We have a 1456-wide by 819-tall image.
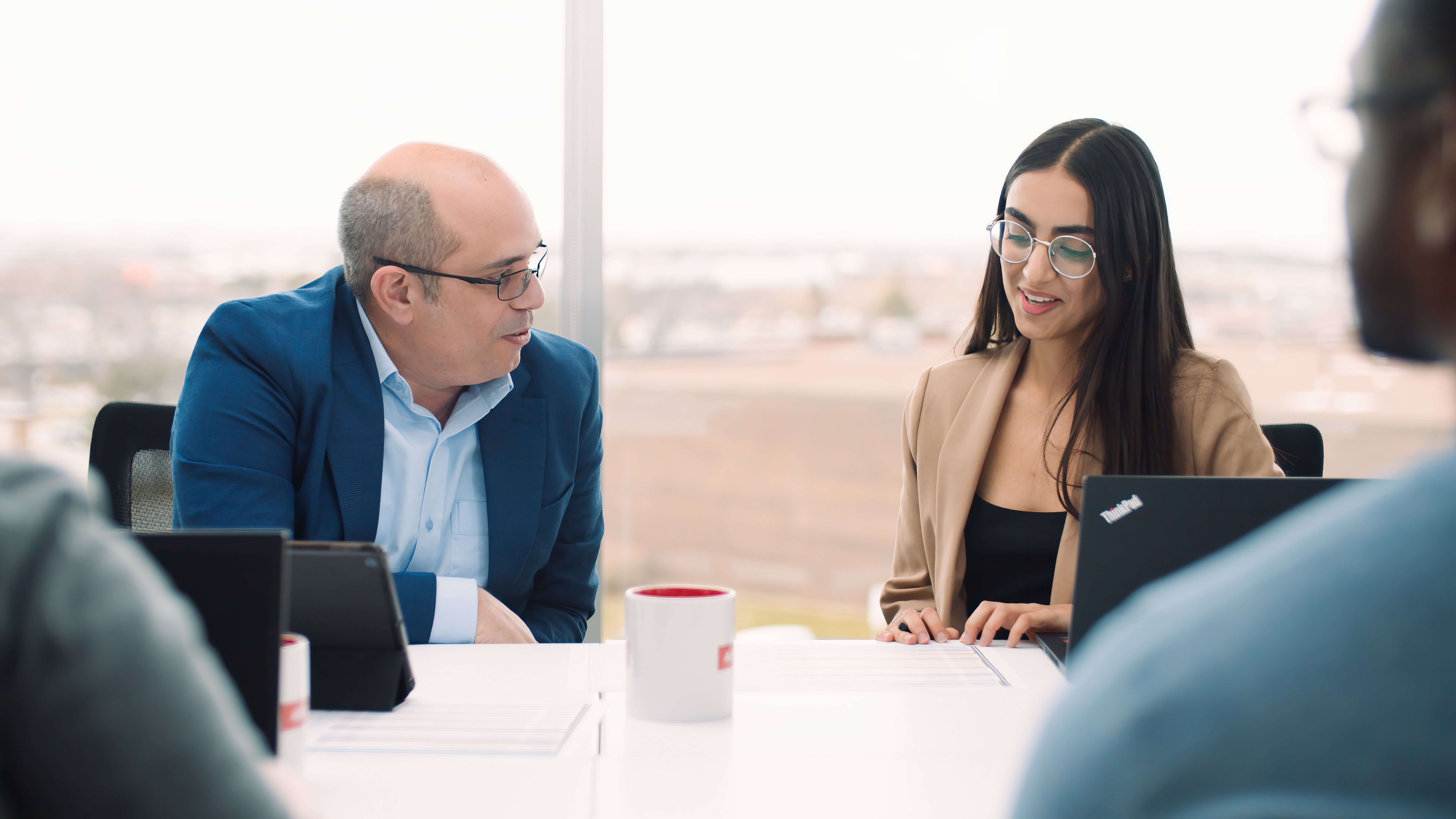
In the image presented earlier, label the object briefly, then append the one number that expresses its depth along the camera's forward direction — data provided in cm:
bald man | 174
